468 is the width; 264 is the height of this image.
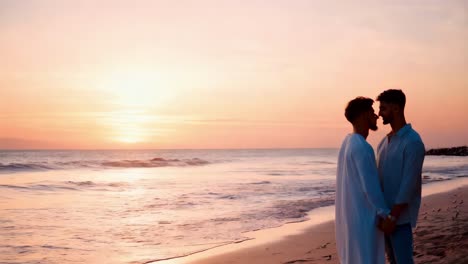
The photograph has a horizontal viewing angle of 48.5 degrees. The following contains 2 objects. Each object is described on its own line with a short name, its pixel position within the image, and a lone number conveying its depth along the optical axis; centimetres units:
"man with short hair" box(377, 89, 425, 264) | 362
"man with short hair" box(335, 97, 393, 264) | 363
